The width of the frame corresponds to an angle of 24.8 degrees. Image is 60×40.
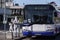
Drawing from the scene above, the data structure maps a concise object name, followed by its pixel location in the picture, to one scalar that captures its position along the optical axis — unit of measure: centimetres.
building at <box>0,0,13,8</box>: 2990
